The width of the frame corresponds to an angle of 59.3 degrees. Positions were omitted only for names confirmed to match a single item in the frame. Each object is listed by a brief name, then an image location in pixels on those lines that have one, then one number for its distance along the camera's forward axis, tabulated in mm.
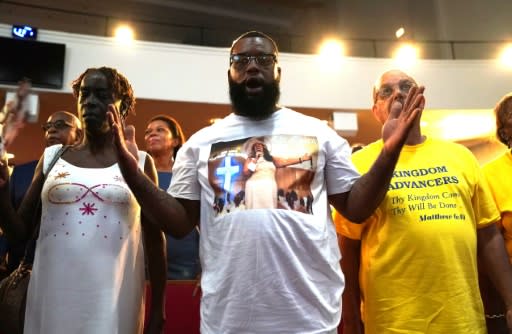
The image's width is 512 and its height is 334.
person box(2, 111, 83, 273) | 2363
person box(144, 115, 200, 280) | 2426
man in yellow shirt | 1431
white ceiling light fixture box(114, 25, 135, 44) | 6777
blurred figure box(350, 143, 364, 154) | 3688
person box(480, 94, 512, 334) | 1709
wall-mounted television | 6039
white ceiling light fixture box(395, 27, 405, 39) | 9000
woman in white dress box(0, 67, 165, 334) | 1297
